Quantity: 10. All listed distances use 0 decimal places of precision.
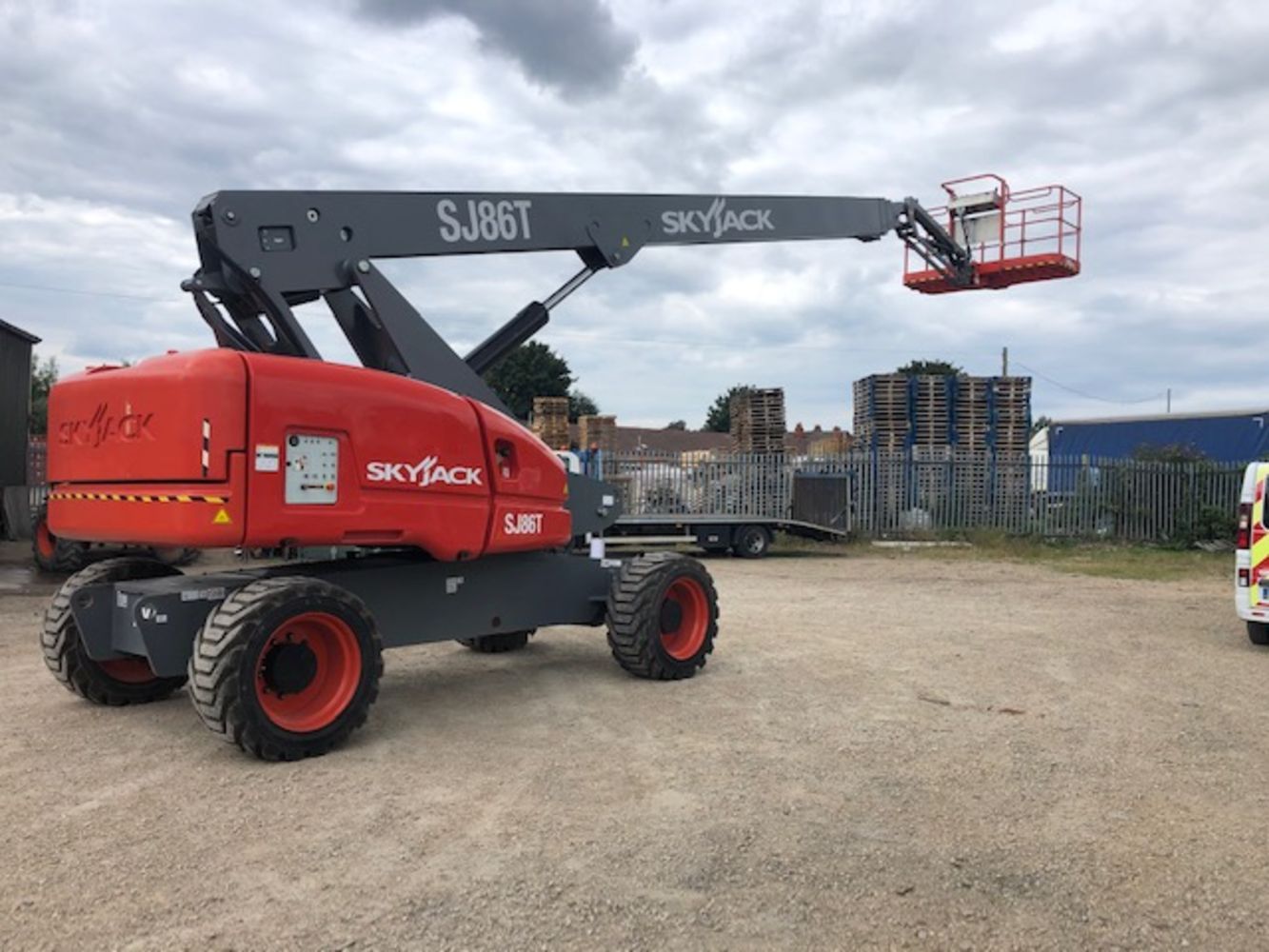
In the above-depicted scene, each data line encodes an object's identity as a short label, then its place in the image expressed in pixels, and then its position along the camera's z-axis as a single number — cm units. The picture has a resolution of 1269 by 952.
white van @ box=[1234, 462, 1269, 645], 896
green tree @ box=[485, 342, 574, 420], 5969
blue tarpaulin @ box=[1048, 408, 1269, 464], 2592
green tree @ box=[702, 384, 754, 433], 8462
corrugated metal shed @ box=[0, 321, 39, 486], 1867
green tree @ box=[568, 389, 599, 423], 6846
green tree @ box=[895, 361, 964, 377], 6875
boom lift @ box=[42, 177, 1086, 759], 530
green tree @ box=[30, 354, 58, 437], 3076
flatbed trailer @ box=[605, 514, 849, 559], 1775
